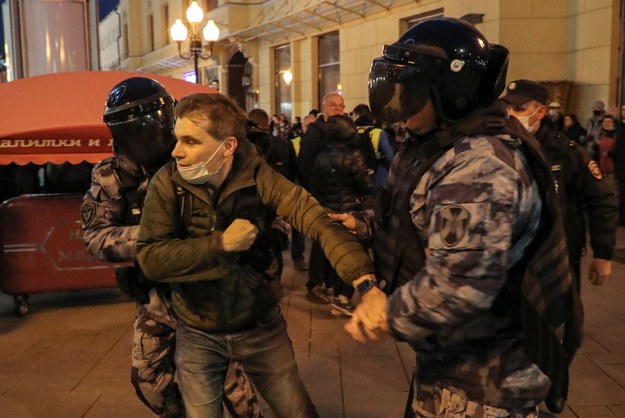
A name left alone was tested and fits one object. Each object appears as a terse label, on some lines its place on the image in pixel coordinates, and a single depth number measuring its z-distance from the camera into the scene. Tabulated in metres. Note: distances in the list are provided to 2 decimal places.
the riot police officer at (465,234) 1.66
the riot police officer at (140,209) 2.88
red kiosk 5.55
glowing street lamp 11.99
